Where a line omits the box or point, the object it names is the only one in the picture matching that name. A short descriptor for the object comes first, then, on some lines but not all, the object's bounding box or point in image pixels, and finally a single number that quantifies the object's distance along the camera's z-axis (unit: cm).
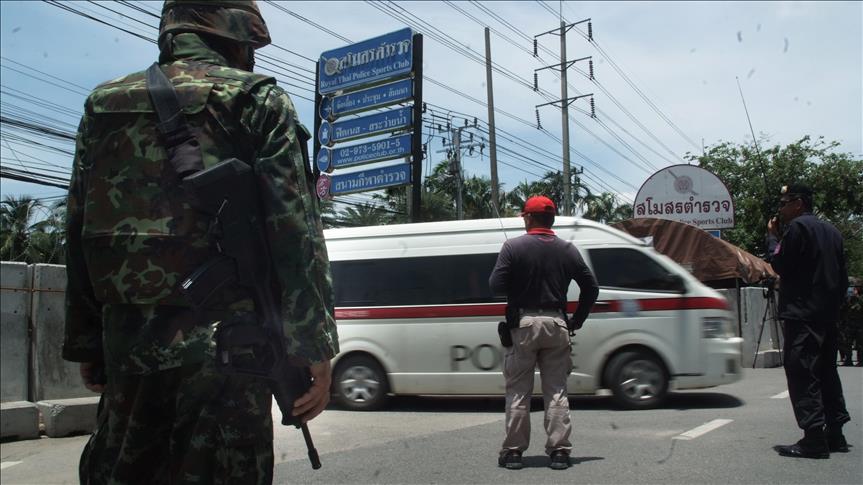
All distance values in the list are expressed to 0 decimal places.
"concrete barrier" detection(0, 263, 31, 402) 654
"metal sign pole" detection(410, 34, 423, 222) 1341
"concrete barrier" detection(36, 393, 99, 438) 652
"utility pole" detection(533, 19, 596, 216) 2769
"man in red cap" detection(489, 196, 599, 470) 471
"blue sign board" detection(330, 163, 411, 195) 1413
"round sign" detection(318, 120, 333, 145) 1512
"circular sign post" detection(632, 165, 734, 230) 1391
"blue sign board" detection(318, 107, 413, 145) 1393
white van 802
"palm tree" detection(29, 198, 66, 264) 2653
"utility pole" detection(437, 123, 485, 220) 3247
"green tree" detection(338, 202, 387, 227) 2747
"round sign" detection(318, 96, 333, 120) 1511
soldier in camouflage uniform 196
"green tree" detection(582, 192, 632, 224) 3747
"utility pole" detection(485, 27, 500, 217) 2702
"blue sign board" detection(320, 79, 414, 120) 1387
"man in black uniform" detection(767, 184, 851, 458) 471
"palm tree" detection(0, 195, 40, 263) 2886
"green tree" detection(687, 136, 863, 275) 2244
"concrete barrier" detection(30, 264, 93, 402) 677
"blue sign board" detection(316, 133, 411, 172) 1385
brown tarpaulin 1434
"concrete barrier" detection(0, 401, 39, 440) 627
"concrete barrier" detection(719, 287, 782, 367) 1403
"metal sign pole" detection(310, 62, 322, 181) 1518
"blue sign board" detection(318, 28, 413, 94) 1384
